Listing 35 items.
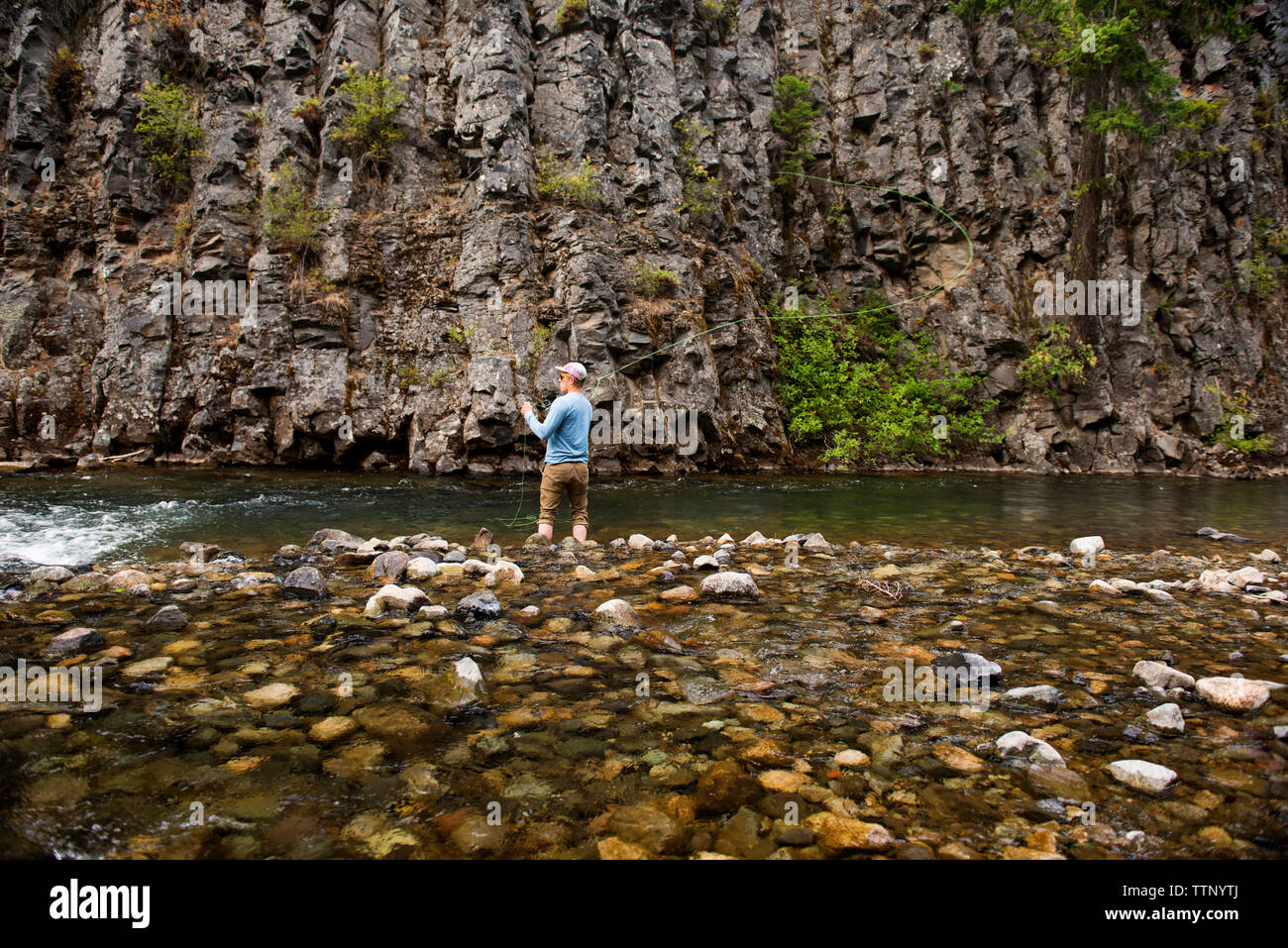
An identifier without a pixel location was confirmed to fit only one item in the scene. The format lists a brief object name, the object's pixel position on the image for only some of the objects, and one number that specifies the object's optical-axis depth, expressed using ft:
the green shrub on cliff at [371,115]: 54.49
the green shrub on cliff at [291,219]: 52.13
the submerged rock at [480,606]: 12.55
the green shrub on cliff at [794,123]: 73.41
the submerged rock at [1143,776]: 6.48
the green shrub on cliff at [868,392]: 61.98
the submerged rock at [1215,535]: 25.54
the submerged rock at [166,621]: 11.28
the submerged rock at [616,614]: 12.47
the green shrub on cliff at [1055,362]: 63.00
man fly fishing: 25.00
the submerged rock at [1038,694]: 8.84
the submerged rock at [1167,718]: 7.84
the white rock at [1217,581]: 15.67
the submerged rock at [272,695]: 8.25
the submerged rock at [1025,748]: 7.11
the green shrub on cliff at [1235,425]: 64.44
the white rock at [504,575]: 15.84
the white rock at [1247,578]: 15.85
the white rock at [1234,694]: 8.37
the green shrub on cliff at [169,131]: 57.98
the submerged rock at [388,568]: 15.92
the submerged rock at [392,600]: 12.43
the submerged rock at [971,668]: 9.51
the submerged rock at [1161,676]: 9.14
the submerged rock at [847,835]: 5.55
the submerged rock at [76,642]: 9.87
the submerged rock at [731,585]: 14.79
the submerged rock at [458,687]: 8.59
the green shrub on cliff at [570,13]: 57.72
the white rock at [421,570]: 15.87
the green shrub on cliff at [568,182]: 53.57
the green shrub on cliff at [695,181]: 61.36
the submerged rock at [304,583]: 14.15
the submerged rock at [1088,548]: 20.63
